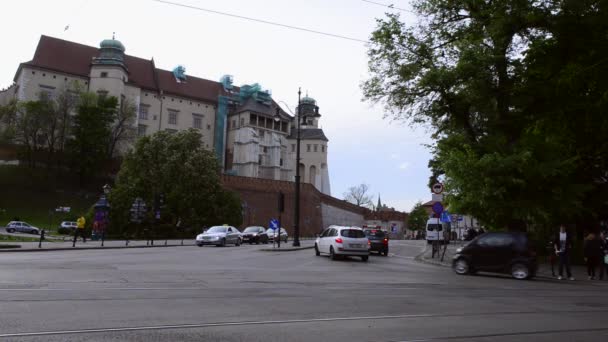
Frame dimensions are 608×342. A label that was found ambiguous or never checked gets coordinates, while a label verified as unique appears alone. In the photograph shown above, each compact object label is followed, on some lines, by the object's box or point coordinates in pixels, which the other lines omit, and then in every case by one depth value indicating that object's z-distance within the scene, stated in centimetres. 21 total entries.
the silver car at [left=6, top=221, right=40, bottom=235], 5144
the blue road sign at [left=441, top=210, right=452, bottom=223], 3456
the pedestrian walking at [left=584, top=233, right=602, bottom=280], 1888
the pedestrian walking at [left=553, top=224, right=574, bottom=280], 1878
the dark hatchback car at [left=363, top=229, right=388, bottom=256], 3048
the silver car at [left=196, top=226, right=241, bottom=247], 3550
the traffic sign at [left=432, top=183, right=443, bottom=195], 2558
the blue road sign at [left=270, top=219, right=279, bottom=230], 4070
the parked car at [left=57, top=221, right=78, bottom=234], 5262
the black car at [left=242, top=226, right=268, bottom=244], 4491
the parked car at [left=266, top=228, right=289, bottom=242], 4870
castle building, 8862
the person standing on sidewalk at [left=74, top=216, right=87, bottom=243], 3401
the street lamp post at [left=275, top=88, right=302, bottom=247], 3305
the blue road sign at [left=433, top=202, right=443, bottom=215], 2617
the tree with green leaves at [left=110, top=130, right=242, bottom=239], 5356
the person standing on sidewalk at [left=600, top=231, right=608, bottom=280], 1892
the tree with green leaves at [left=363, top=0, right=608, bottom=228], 2246
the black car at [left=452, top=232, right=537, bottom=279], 1859
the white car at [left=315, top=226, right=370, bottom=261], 2417
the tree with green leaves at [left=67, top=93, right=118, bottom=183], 7600
